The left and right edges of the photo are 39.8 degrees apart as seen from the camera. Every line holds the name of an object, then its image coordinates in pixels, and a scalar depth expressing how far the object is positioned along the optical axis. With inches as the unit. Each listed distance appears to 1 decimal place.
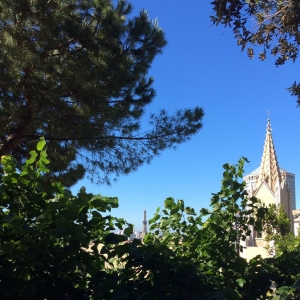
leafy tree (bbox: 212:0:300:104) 188.9
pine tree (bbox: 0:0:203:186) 267.3
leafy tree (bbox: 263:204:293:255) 724.7
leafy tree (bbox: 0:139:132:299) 58.9
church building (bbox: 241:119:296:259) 1270.9
